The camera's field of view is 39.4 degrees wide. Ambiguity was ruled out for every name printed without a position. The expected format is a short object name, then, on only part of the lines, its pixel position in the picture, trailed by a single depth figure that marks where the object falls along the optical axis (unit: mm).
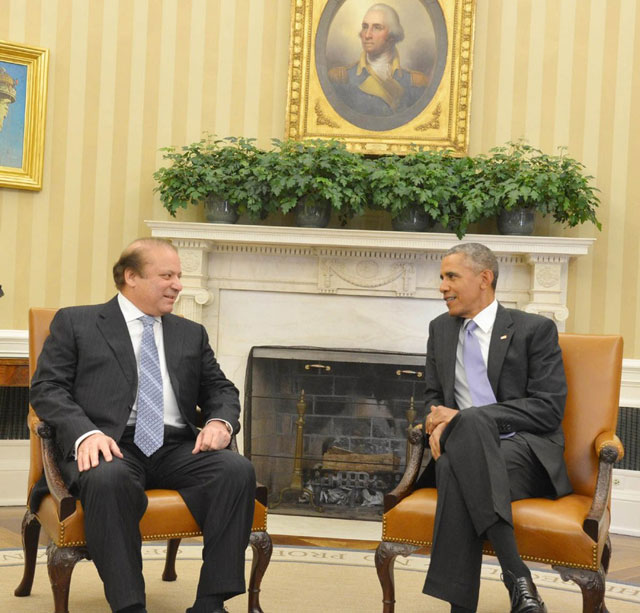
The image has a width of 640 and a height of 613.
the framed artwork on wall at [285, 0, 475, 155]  5316
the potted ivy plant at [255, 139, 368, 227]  4934
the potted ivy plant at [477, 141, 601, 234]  4879
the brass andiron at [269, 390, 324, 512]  5219
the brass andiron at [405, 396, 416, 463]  5051
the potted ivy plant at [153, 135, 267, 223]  5043
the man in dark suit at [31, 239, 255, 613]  2764
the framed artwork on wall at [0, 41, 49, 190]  5297
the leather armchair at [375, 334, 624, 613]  2863
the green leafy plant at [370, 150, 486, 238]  4914
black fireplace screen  5215
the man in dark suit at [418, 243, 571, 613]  2887
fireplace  5113
